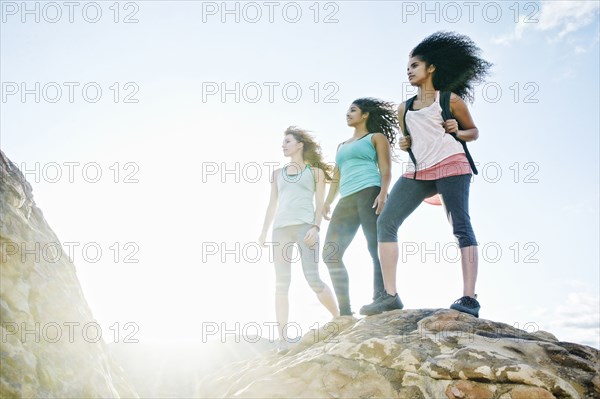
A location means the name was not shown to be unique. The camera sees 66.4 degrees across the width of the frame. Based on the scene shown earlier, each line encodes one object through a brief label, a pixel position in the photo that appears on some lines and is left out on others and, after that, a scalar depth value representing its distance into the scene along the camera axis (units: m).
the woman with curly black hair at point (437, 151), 4.17
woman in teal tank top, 5.00
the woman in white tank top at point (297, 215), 5.27
